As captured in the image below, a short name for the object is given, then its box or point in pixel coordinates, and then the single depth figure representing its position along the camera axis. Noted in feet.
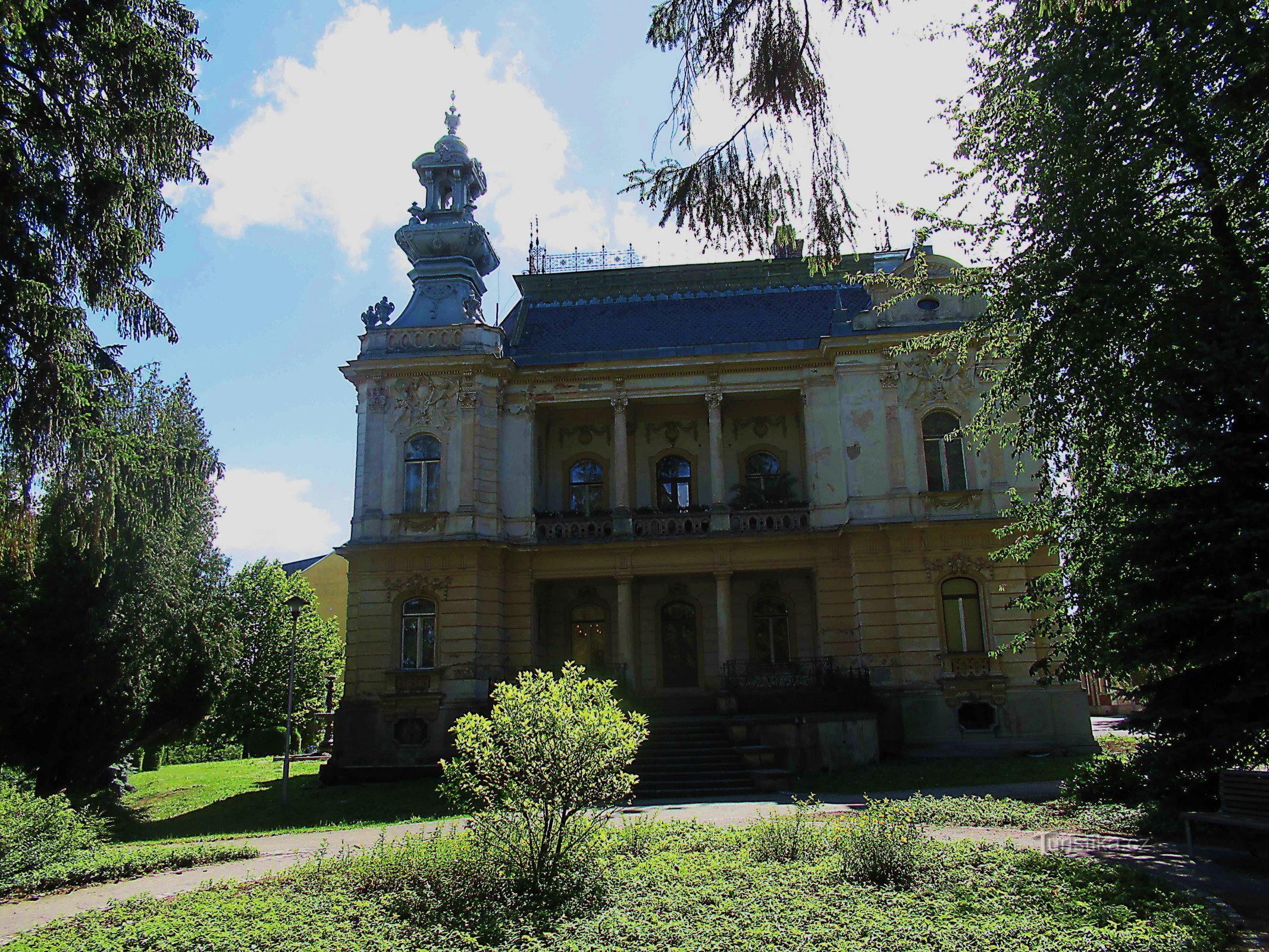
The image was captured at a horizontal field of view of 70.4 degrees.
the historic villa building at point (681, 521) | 74.90
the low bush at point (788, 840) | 31.83
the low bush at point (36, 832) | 34.91
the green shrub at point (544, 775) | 28.43
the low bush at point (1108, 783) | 41.98
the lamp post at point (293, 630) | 61.67
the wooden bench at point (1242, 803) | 28.96
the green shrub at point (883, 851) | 27.86
